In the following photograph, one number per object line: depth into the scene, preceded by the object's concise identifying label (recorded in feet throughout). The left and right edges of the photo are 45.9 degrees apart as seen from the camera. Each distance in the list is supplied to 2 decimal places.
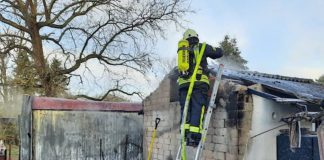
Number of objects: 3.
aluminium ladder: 16.51
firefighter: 16.98
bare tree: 48.34
